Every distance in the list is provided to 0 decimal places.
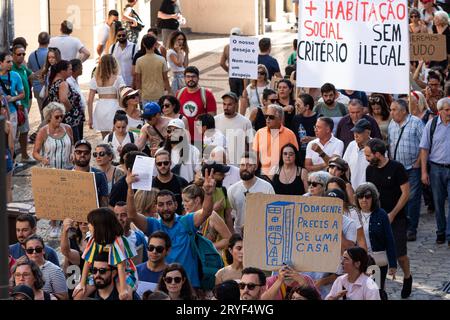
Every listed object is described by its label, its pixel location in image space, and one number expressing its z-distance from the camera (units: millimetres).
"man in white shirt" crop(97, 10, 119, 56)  21812
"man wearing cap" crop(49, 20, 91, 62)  20250
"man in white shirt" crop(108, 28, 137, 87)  19650
